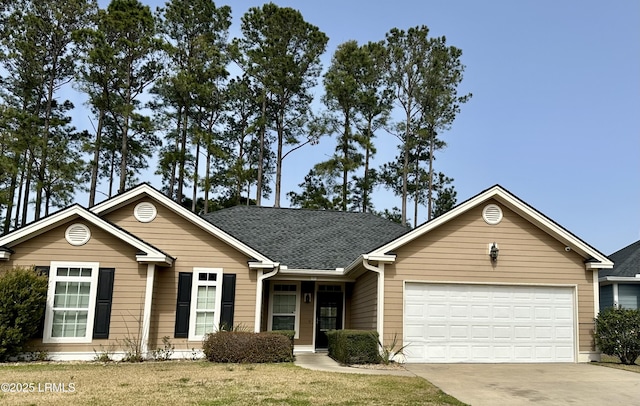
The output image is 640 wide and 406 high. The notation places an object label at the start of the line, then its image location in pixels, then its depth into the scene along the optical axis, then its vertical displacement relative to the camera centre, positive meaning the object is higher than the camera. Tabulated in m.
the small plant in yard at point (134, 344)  12.29 -1.62
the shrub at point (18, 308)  11.16 -0.79
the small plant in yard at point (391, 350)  12.32 -1.54
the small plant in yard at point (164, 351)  12.77 -1.82
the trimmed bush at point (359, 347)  11.89 -1.43
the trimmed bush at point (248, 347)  11.90 -1.53
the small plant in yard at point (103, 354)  12.11 -1.85
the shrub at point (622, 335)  12.77 -0.99
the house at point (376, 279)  12.41 +0.11
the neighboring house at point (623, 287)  18.02 +0.30
